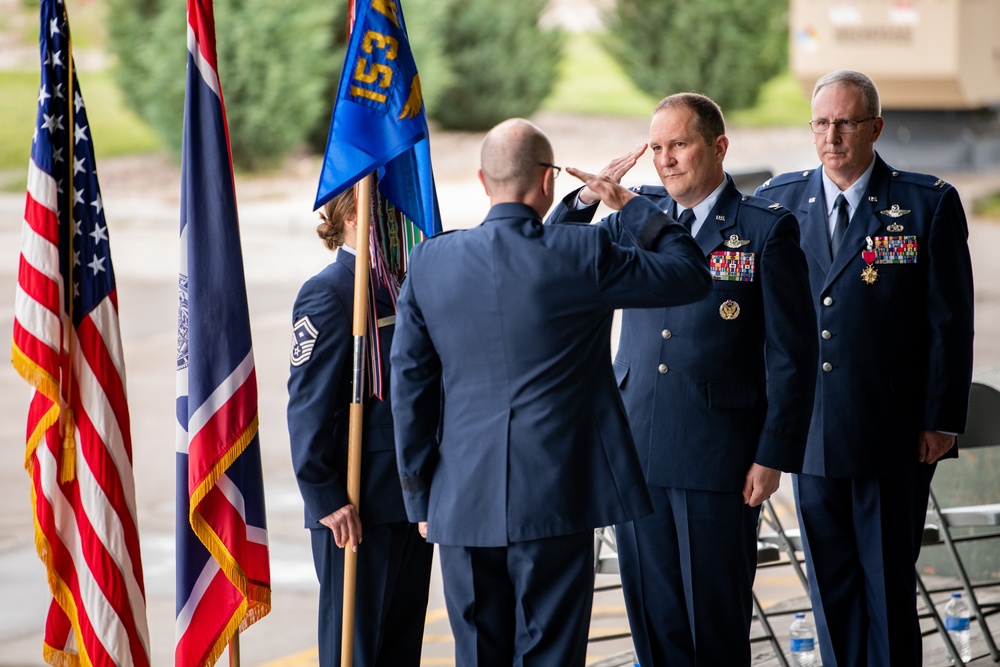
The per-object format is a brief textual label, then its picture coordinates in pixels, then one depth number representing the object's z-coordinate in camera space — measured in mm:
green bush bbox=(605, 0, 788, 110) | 56875
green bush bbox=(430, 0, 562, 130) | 53250
